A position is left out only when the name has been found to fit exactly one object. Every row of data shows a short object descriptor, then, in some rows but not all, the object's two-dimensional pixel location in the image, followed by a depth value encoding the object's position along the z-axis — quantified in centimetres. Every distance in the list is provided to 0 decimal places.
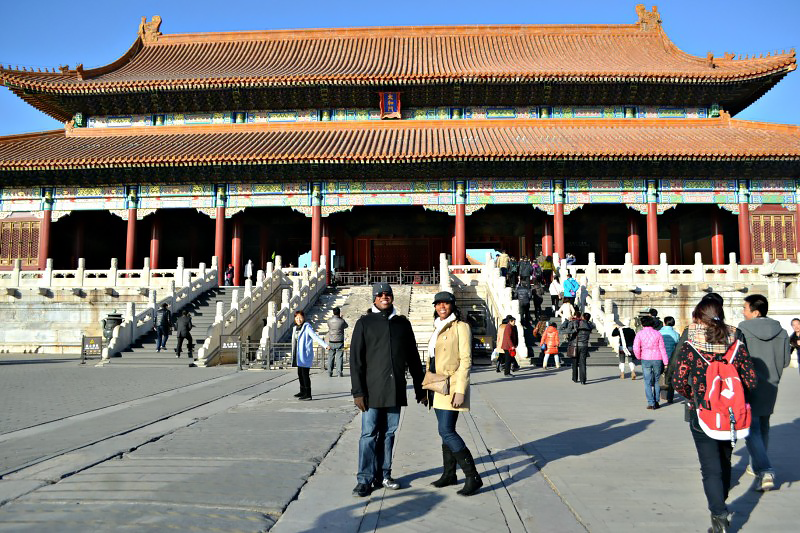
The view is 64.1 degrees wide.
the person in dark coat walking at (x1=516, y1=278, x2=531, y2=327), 1556
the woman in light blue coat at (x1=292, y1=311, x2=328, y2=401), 890
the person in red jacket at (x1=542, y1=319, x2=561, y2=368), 1382
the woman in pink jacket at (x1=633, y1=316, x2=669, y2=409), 833
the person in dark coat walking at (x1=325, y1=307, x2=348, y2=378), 1229
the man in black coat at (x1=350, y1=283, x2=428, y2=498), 440
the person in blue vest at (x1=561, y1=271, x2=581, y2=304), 1644
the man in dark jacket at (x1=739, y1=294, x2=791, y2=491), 445
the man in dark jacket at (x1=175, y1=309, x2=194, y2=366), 1509
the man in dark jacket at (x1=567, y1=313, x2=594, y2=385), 1088
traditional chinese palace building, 2308
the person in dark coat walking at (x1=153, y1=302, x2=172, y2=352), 1576
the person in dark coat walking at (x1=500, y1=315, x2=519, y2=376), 1237
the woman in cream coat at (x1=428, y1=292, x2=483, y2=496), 442
